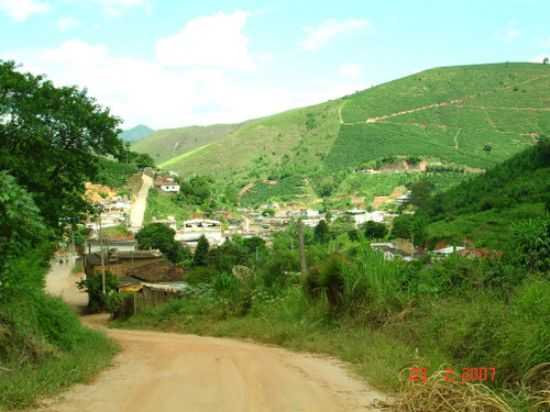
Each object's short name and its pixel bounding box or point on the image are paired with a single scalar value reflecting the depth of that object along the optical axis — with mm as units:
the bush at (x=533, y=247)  12031
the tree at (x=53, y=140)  13422
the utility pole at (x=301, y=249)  19112
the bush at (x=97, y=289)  36938
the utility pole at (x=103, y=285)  36247
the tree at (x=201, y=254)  51734
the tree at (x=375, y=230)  57156
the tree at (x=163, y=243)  62031
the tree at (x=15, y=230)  6598
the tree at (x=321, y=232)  54938
